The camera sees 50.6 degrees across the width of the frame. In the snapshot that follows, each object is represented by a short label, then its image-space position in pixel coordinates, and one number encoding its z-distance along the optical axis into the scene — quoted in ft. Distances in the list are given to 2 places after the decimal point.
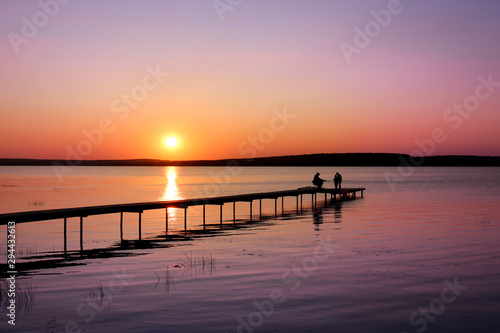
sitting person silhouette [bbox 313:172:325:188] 167.73
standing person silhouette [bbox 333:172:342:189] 185.98
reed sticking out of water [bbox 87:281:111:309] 43.73
